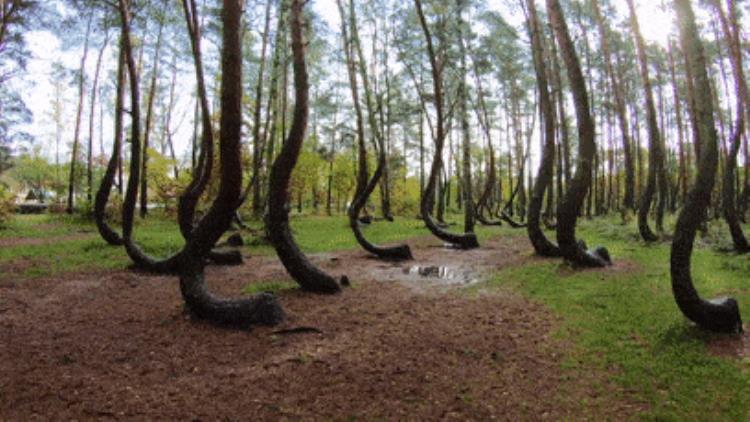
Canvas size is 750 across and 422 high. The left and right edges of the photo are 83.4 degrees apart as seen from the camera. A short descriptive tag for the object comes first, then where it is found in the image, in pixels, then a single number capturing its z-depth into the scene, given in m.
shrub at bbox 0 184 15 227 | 16.62
